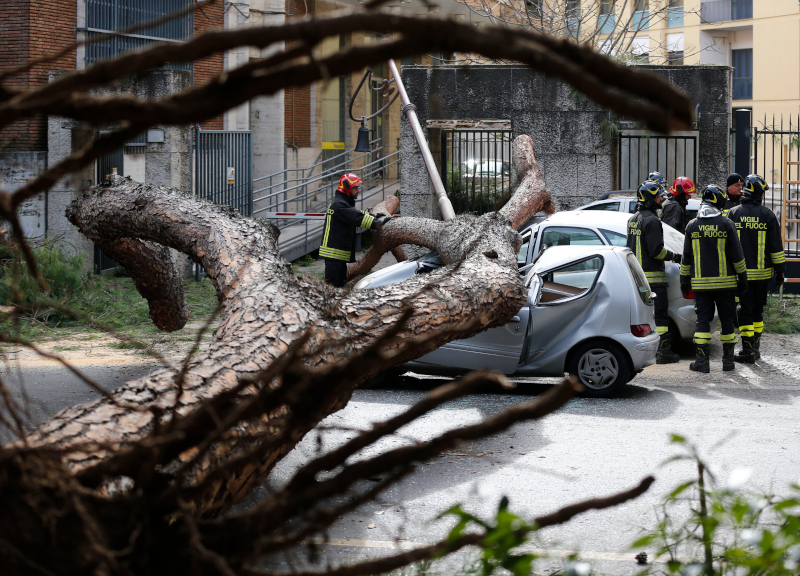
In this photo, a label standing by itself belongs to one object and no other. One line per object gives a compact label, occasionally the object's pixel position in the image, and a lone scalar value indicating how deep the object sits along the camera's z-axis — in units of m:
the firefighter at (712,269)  8.93
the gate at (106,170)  15.74
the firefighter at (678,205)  11.14
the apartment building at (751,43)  33.62
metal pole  10.43
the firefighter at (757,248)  9.70
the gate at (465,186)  15.74
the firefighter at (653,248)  9.52
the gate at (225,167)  17.09
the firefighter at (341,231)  11.15
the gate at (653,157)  15.41
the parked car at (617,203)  13.75
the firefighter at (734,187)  10.56
